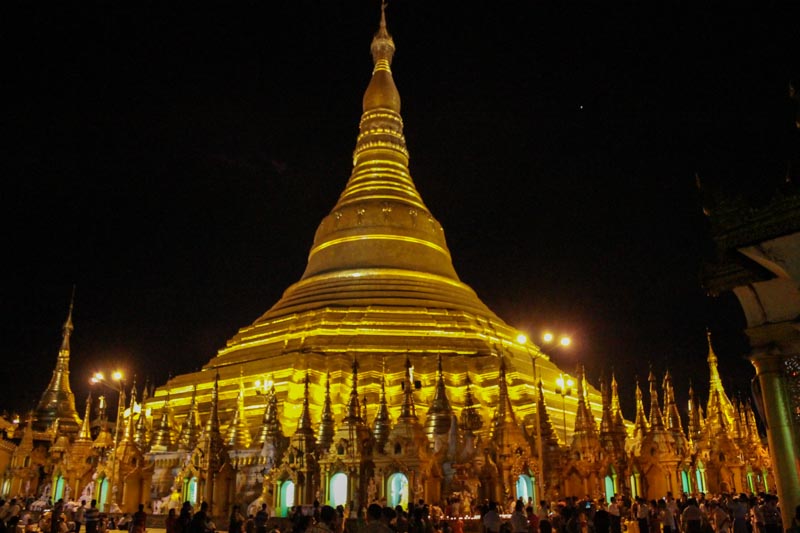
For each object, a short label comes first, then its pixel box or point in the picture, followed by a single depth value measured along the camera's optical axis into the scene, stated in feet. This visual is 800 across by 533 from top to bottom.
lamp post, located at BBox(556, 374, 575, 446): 105.66
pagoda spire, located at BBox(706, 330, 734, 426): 111.14
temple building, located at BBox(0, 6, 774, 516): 78.59
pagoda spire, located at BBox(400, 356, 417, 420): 82.30
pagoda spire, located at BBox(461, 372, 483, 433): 86.24
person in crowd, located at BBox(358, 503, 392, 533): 24.26
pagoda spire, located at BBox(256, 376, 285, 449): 84.79
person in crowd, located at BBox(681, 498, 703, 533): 42.42
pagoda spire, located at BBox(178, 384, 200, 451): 89.81
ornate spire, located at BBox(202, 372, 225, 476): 82.43
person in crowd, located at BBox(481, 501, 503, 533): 34.96
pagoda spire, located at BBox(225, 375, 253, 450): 88.53
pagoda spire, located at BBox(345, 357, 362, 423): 81.10
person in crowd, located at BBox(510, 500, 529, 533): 35.73
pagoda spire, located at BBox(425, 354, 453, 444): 83.66
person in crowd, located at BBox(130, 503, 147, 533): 46.29
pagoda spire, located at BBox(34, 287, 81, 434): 138.85
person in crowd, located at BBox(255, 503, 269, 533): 51.52
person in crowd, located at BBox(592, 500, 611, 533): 32.48
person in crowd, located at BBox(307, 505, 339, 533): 25.50
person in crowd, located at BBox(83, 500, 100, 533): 50.50
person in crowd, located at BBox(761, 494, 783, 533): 43.93
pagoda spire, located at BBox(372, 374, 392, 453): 79.81
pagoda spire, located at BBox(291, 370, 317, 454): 81.66
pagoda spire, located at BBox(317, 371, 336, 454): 82.64
